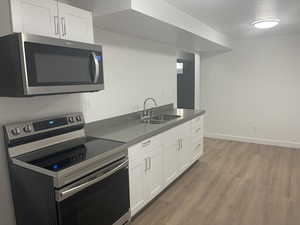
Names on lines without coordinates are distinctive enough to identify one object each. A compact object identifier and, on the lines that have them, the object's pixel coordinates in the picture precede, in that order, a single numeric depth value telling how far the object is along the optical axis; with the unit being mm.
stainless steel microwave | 1387
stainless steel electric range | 1412
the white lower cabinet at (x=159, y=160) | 2199
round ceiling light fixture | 3037
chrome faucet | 3172
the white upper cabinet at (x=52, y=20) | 1456
